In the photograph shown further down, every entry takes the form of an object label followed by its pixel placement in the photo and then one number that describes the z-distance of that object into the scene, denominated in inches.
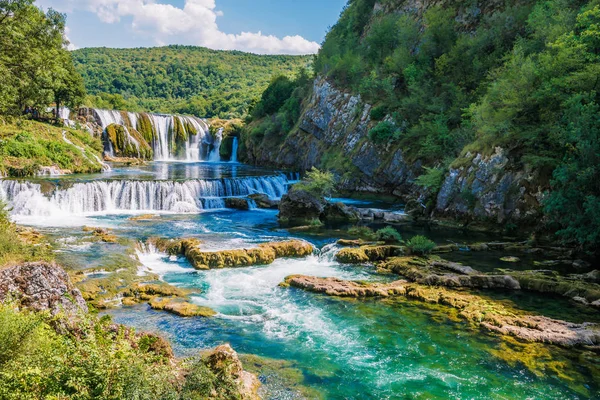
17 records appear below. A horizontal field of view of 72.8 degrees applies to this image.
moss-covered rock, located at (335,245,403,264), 663.1
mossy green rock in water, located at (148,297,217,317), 442.0
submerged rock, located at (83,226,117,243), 707.4
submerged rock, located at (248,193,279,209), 1164.5
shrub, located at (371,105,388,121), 1362.0
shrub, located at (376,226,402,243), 773.3
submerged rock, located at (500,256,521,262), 634.2
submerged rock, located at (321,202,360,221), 1002.5
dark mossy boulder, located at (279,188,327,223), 986.1
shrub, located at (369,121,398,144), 1275.8
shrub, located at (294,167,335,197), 1008.3
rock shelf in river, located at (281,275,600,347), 382.6
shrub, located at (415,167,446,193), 967.0
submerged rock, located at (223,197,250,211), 1144.2
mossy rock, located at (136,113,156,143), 2119.8
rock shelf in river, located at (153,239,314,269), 623.8
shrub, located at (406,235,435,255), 663.1
